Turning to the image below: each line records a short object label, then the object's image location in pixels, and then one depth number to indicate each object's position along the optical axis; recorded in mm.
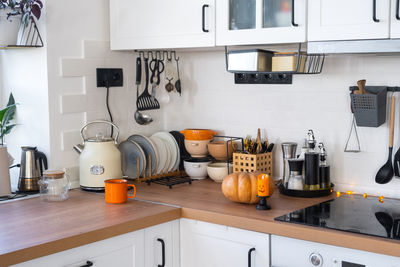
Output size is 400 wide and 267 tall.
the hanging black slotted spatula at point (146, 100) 3044
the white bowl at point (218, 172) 2816
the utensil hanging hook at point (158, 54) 3104
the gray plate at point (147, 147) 2934
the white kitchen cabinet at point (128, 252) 1978
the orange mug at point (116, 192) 2441
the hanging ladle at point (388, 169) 2389
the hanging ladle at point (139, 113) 3010
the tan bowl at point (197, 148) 2969
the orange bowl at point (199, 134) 2977
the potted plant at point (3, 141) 2516
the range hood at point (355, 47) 2027
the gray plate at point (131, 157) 2879
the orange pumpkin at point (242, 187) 2331
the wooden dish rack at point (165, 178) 2830
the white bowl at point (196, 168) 2918
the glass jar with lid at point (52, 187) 2486
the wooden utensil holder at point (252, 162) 2664
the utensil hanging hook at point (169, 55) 3127
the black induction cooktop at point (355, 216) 1998
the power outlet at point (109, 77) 2867
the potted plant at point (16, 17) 2555
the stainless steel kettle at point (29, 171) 2623
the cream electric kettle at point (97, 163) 2650
